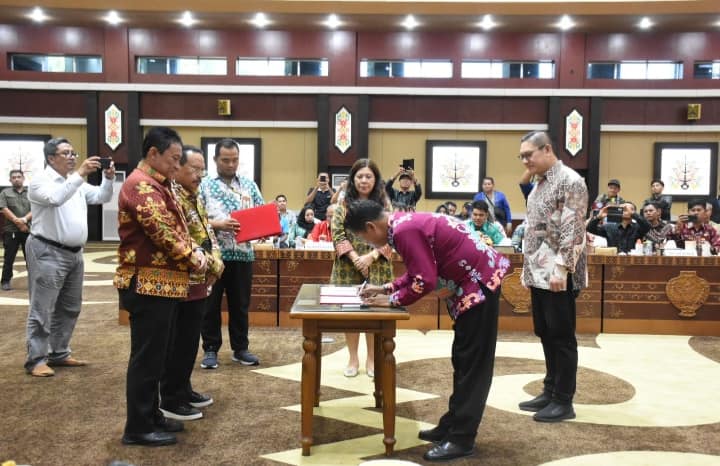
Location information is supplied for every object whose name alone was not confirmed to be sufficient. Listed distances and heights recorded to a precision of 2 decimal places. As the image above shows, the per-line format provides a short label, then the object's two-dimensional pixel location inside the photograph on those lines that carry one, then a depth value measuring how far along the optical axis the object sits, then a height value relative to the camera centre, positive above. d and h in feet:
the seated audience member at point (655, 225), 19.26 -0.71
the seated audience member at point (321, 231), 18.88 -1.01
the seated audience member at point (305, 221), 23.50 -0.90
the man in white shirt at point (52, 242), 11.49 -0.91
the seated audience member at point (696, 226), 18.60 -0.71
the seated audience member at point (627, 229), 18.51 -0.82
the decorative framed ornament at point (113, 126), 37.63 +4.50
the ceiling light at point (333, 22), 35.06 +10.73
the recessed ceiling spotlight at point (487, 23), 35.01 +10.75
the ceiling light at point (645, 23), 34.53 +10.65
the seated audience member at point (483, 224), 18.04 -0.71
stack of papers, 8.70 -1.48
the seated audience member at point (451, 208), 27.21 -0.33
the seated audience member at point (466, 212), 24.30 -0.48
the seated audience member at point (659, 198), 23.50 +0.22
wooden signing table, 8.07 -2.00
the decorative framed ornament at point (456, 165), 37.52 +2.28
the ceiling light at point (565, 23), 34.54 +10.66
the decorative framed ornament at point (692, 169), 36.35 +2.12
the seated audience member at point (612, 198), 25.00 +0.21
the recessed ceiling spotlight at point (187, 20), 35.33 +10.84
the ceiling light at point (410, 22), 35.05 +10.76
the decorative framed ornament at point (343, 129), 37.09 +4.42
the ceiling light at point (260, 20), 35.09 +10.79
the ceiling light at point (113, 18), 35.24 +10.89
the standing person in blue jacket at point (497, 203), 25.85 -0.07
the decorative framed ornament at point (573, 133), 36.73 +4.30
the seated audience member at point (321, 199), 26.99 +0.03
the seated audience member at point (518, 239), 18.53 -1.20
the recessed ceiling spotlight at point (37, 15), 35.06 +10.96
